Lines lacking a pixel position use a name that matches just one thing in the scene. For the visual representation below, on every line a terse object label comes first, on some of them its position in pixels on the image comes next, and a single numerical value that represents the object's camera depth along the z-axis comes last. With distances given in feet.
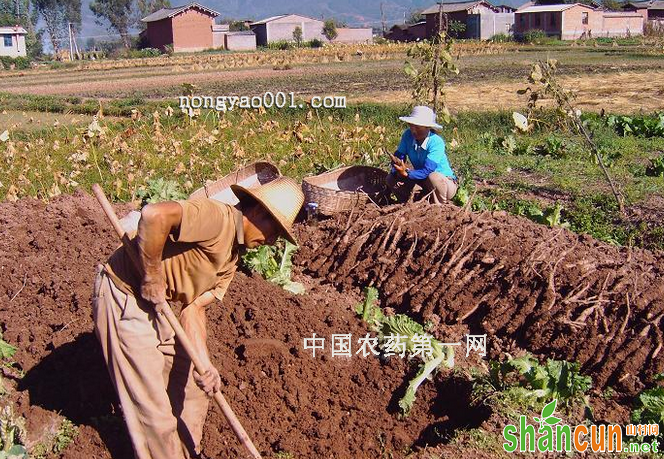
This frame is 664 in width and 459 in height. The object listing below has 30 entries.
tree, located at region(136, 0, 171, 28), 336.76
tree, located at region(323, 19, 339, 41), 232.32
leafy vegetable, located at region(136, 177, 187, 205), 24.20
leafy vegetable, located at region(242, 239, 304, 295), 19.64
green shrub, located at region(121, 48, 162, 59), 197.57
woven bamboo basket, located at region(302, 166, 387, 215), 24.04
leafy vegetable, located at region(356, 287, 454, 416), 15.61
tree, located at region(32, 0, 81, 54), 319.43
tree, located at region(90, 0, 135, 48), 305.73
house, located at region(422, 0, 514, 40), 202.69
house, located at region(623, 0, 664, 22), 224.86
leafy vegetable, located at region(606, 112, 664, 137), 38.78
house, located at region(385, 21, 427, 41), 211.41
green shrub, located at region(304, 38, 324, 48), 208.19
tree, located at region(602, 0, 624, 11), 247.48
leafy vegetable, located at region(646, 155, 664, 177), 29.71
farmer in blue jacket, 23.35
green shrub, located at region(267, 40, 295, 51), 203.72
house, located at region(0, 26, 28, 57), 211.82
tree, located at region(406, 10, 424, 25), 297.39
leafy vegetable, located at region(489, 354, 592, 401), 15.14
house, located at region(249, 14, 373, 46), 239.64
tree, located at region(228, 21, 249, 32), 269.03
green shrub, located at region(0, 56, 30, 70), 178.70
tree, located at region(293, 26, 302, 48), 220.23
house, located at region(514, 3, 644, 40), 197.65
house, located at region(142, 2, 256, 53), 214.28
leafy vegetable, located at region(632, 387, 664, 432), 14.15
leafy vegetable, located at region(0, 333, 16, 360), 16.39
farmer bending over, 11.48
